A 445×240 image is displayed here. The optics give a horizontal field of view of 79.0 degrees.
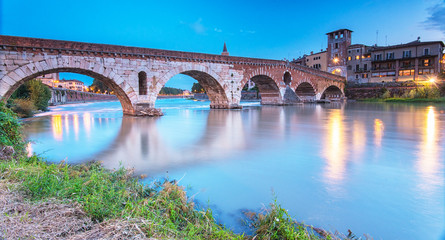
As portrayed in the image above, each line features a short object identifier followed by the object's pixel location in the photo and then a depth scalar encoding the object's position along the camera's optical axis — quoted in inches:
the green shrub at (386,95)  1550.2
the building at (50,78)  3323.3
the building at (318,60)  2274.4
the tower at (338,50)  2068.2
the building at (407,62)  1753.2
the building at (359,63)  2041.1
